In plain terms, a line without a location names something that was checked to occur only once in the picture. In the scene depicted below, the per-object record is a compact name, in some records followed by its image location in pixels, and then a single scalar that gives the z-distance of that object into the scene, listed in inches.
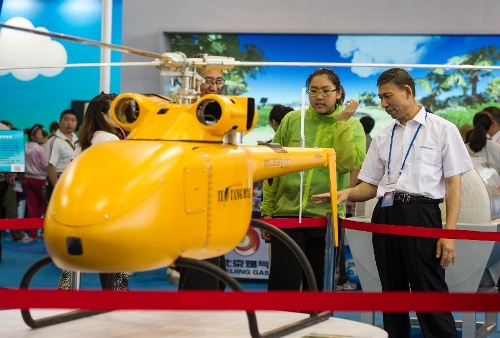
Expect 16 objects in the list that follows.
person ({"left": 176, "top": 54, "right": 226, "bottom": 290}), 153.0
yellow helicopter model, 101.4
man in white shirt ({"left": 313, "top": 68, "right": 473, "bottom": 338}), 168.2
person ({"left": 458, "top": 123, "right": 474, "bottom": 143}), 355.7
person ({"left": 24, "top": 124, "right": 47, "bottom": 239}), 441.7
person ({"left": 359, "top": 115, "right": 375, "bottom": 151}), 377.8
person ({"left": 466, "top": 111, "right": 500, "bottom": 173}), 296.0
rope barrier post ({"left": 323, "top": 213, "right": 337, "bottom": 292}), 171.2
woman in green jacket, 179.0
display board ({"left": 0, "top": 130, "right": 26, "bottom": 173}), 376.5
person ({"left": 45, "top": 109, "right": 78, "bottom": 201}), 365.1
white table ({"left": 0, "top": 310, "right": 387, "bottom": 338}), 124.4
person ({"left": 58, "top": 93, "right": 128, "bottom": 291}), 192.5
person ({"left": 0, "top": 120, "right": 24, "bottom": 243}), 417.4
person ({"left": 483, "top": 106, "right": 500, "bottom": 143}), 324.8
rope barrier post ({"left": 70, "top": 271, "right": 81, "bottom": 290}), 185.9
